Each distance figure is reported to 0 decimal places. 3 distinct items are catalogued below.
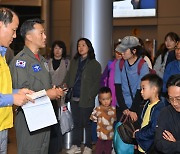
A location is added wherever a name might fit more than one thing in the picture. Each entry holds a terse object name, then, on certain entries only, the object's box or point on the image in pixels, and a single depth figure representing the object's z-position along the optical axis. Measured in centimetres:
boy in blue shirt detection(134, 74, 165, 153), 422
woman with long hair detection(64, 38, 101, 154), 664
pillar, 745
